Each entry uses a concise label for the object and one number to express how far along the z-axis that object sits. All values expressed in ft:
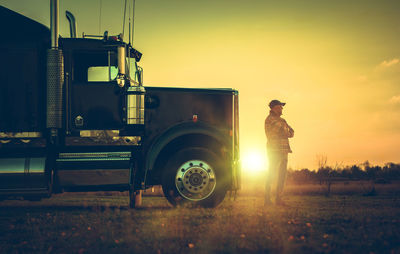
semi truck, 29.58
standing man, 31.48
